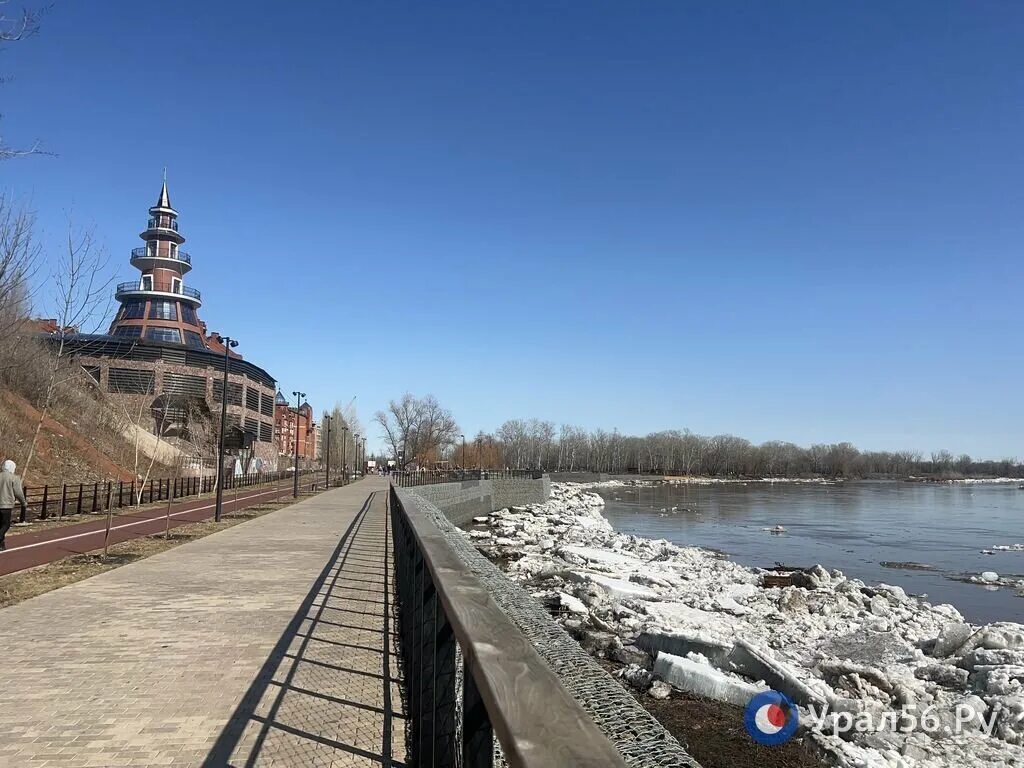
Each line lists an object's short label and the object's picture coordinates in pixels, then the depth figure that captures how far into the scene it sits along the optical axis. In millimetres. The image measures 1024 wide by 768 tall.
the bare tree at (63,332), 13473
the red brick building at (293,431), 108638
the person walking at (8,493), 12609
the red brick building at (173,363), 54750
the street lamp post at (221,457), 20516
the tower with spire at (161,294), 70188
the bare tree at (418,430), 83250
